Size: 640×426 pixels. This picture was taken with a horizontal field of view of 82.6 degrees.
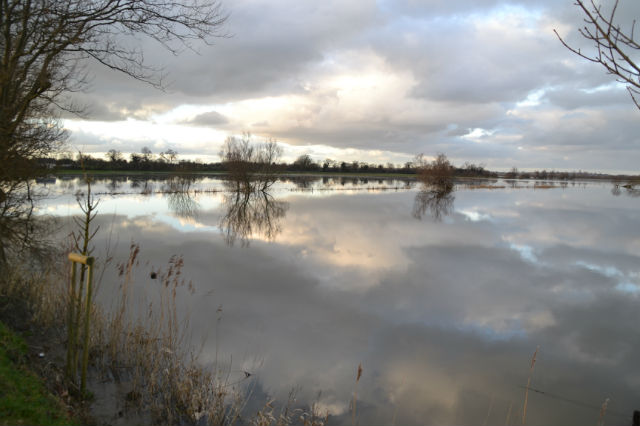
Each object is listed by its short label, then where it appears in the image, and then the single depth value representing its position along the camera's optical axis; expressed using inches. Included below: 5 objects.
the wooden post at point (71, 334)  137.9
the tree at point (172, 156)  2625.5
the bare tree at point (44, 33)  220.4
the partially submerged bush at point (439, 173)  1717.5
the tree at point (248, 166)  1290.6
